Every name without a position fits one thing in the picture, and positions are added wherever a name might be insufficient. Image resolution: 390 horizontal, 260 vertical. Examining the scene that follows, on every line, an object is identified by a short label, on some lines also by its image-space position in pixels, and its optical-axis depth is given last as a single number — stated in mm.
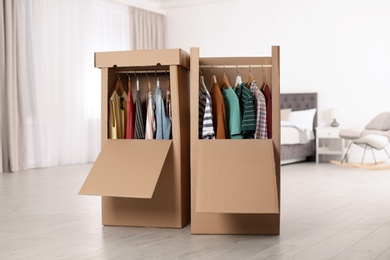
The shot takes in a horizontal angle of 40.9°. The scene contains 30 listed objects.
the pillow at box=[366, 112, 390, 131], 7156
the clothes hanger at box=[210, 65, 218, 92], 3114
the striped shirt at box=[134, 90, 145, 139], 3174
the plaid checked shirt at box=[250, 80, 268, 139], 2986
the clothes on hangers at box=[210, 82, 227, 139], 3016
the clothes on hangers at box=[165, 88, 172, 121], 3171
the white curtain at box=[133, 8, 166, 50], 8898
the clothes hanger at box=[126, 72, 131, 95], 3246
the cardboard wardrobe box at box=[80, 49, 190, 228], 2945
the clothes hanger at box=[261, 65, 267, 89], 3179
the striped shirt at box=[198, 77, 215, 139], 2977
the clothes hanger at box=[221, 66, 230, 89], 3146
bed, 7344
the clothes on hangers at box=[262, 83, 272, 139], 3021
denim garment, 3123
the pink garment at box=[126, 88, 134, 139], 3185
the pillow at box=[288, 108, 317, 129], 8039
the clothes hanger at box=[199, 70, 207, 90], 3091
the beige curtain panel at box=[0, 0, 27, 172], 6441
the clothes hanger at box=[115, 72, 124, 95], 3282
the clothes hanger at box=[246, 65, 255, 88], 3141
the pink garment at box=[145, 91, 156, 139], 3146
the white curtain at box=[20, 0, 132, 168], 7035
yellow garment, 3199
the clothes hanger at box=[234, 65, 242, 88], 3153
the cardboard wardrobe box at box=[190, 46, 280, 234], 2688
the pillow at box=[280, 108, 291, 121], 8234
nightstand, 7695
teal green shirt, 2990
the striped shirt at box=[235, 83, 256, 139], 2979
